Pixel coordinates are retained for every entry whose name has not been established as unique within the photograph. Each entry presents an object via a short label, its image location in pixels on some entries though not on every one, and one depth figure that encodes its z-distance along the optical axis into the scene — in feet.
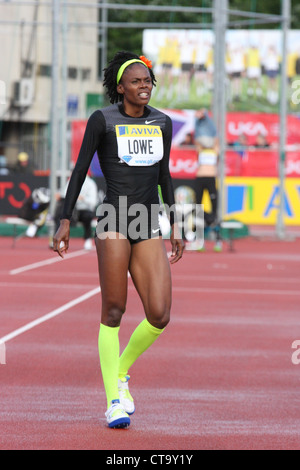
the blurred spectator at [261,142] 113.29
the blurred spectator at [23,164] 114.62
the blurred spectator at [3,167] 120.37
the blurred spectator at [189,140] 118.04
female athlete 23.85
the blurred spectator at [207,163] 77.25
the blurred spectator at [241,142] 112.74
